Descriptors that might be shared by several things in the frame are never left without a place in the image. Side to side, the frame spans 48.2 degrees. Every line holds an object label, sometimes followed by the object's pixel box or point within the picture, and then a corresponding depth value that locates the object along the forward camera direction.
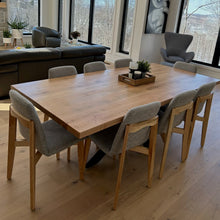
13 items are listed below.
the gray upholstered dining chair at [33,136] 1.63
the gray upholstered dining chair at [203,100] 2.46
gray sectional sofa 3.52
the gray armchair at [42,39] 6.76
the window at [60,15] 8.15
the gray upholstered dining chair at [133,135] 1.75
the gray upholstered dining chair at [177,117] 2.14
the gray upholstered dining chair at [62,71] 2.56
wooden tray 2.51
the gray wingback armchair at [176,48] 5.58
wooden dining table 1.68
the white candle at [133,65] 2.55
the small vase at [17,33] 7.31
